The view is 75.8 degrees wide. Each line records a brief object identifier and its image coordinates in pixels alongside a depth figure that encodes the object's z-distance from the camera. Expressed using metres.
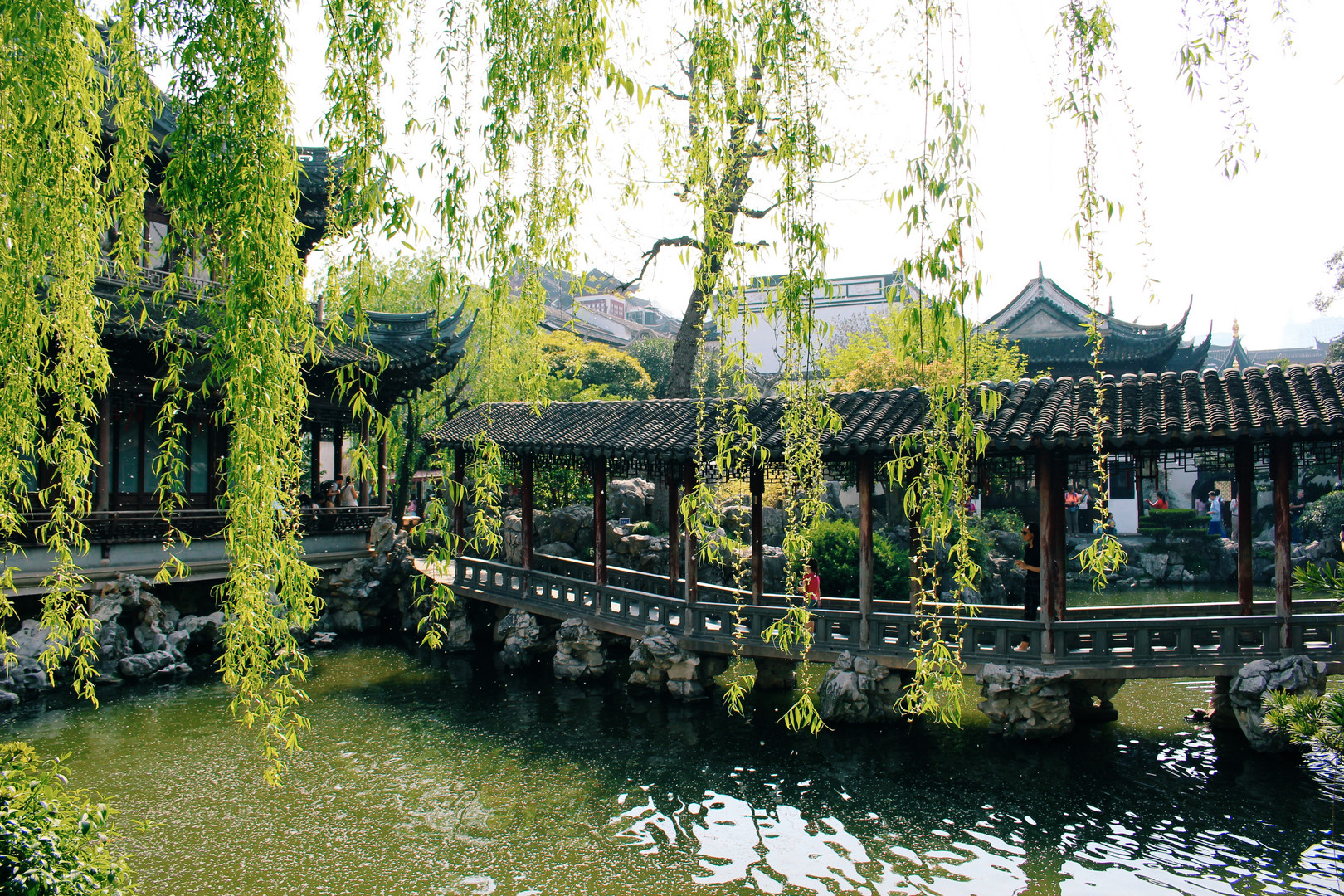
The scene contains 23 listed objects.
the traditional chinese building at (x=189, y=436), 10.52
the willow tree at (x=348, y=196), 2.54
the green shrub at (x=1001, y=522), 17.92
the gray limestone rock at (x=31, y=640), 9.14
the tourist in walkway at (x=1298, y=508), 19.59
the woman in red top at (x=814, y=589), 8.15
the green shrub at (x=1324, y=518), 18.64
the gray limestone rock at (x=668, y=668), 8.98
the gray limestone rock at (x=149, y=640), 10.22
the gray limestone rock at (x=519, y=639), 10.62
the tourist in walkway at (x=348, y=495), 14.02
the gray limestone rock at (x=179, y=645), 10.25
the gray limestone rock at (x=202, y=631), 10.88
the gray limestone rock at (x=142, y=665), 9.70
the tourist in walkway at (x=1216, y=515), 20.66
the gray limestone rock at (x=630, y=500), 16.72
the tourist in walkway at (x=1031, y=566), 7.75
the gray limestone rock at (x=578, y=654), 10.02
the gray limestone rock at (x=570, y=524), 15.11
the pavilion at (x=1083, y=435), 6.54
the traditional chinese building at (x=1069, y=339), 21.94
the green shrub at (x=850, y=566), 13.14
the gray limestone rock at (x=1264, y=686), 6.74
